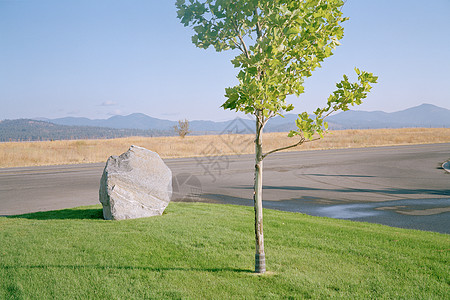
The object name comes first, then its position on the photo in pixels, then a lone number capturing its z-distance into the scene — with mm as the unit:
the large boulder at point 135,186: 8289
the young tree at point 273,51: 4180
